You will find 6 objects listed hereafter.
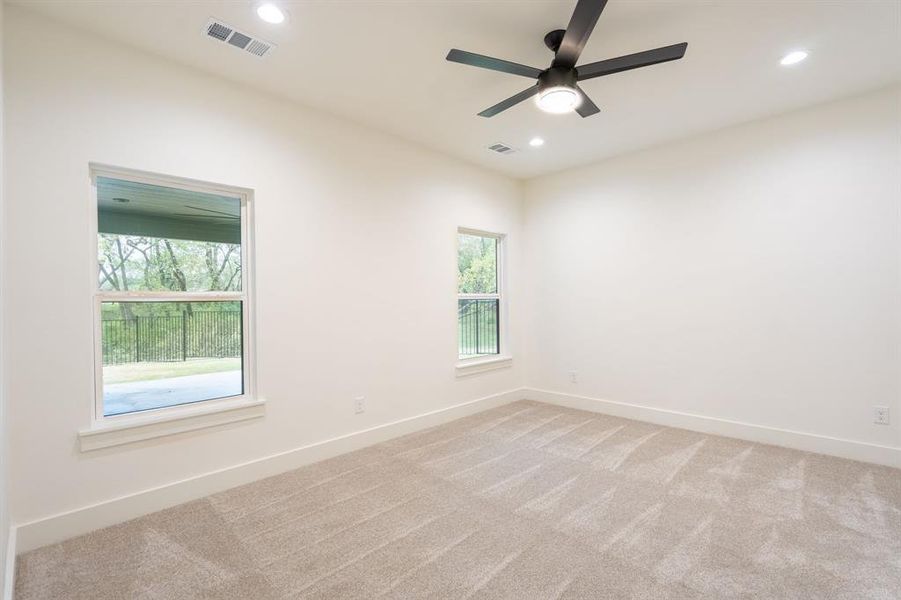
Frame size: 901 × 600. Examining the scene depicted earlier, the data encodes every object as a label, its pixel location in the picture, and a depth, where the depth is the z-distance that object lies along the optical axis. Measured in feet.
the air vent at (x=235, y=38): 7.62
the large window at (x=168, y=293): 8.20
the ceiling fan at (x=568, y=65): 6.50
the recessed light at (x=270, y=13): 7.09
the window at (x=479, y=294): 15.35
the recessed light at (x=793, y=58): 8.50
